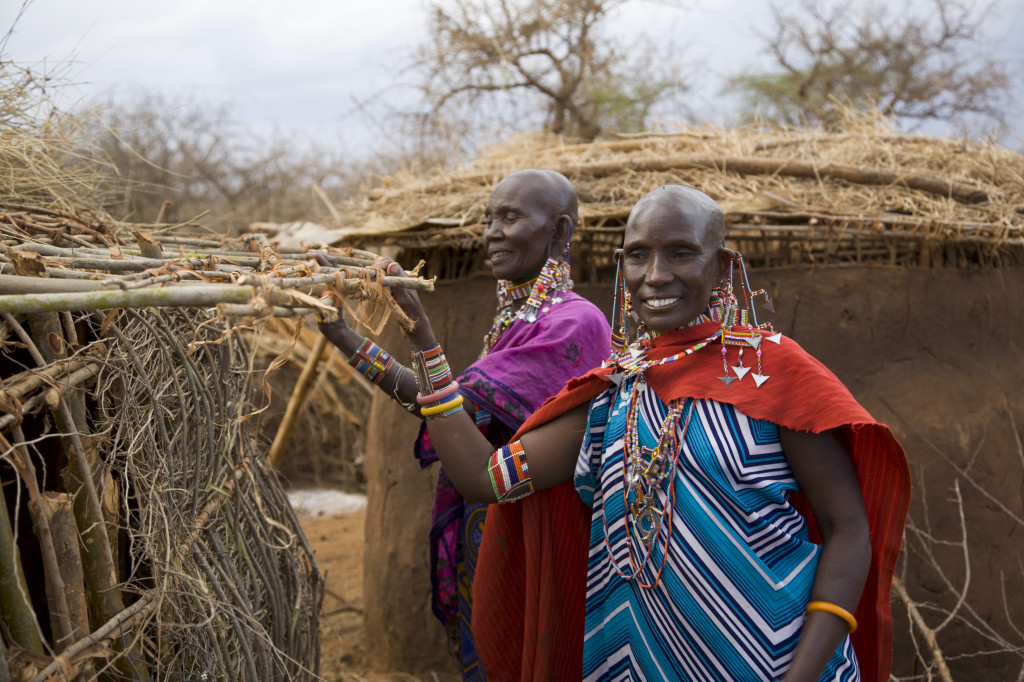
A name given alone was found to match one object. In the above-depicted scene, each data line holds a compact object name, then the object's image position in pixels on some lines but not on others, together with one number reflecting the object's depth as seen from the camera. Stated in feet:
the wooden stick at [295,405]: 16.24
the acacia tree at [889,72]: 39.19
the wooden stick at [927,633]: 9.95
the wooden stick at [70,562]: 6.17
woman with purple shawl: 7.97
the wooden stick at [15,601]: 5.68
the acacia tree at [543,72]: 30.12
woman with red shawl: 5.66
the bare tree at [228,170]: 45.44
